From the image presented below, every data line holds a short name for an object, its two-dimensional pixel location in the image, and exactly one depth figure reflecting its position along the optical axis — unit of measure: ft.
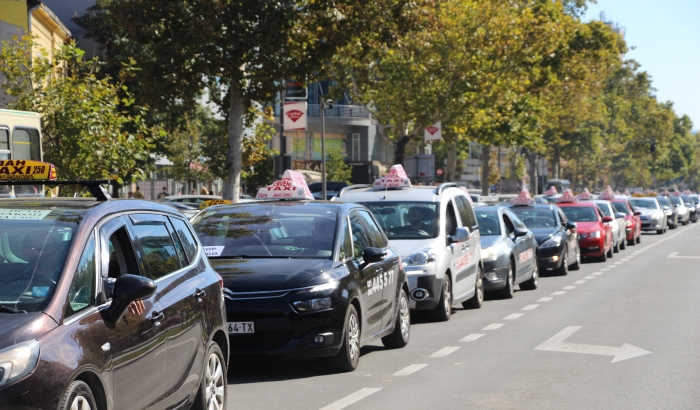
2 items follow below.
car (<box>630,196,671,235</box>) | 160.76
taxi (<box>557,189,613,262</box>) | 95.09
